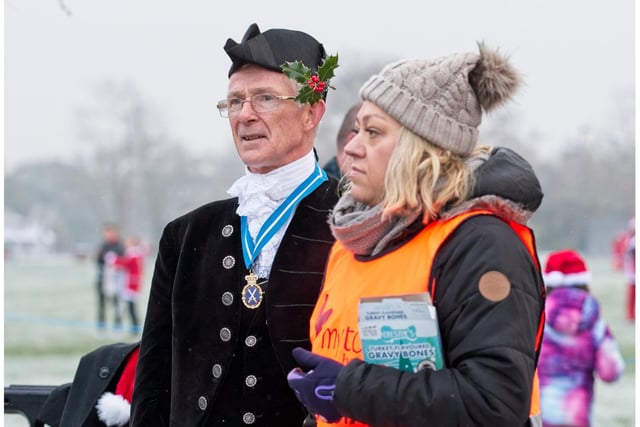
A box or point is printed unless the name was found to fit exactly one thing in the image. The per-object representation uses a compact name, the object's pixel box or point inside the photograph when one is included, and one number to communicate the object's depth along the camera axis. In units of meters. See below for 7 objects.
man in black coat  4.27
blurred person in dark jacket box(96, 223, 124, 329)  25.14
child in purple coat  8.79
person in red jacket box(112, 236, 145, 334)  24.54
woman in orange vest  2.99
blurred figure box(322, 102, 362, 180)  7.49
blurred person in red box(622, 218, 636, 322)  24.10
